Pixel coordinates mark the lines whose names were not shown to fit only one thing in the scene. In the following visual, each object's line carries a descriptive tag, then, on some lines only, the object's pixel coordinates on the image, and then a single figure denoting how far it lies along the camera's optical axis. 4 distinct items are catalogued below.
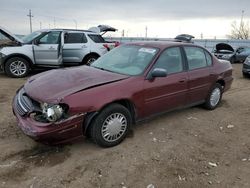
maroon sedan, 2.51
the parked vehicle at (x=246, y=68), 7.62
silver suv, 6.48
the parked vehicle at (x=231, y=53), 12.78
